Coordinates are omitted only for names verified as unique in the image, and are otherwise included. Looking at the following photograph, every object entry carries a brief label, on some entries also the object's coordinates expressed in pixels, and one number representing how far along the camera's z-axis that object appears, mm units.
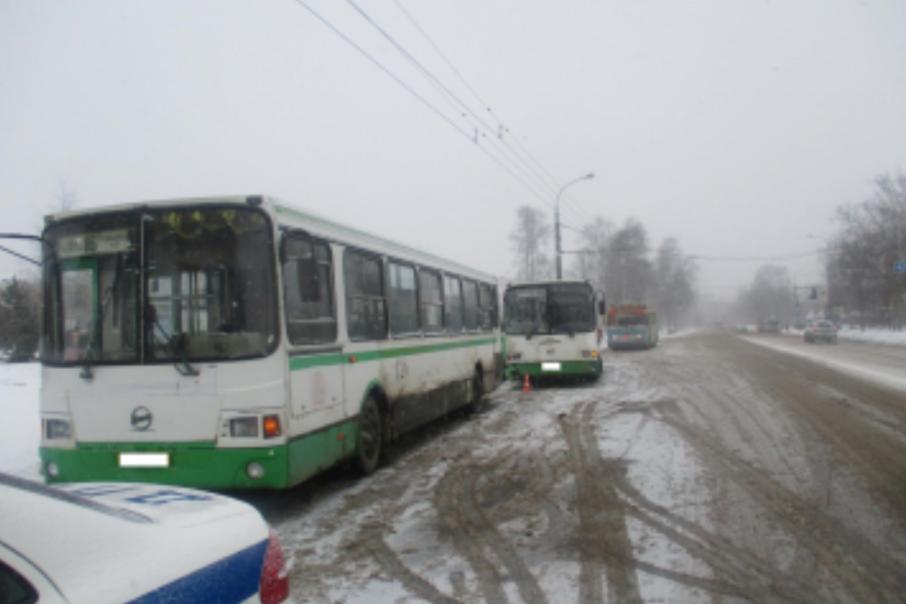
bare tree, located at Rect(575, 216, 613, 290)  81000
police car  2066
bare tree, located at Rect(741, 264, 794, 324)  137338
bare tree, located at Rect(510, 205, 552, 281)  73375
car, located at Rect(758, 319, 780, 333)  86750
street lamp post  34031
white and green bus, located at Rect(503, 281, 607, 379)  18875
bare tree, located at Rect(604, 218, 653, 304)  78688
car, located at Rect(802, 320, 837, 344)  48375
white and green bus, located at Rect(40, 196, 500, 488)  6281
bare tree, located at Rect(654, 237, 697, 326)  104000
